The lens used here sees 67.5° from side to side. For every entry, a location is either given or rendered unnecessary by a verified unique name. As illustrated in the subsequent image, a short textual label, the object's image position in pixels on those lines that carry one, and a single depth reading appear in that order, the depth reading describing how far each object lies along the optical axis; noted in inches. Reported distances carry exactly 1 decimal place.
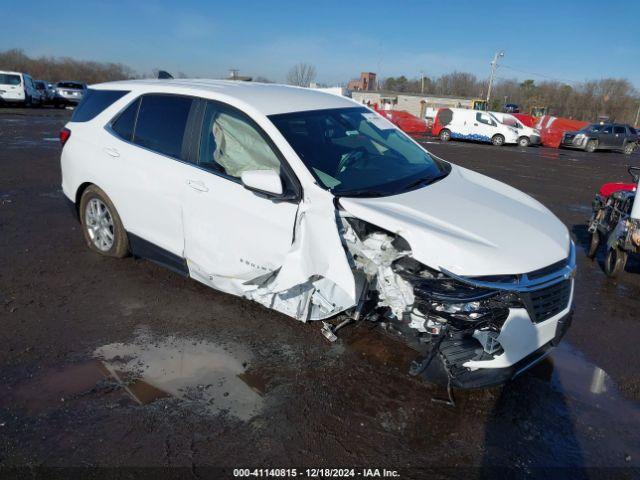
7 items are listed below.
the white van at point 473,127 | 1045.2
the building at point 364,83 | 2748.5
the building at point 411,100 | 2463.1
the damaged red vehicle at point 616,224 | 206.7
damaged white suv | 117.8
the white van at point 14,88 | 1126.4
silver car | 1317.7
